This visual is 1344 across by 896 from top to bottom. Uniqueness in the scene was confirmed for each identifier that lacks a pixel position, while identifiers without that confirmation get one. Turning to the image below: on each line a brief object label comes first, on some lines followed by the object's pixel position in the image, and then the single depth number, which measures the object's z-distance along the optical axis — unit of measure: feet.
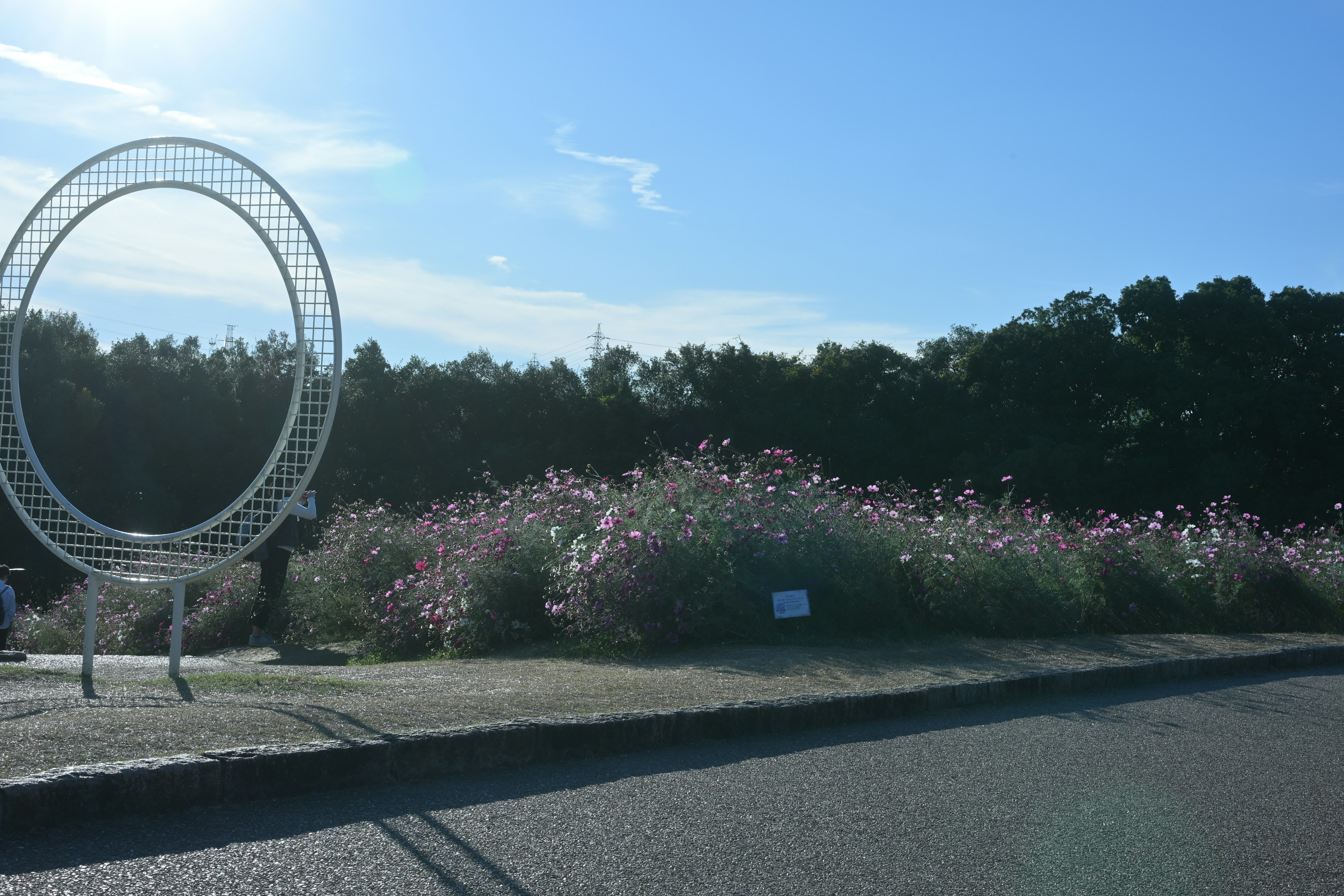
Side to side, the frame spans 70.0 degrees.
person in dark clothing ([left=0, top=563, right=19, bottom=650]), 31.32
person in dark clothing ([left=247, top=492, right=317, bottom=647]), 36.01
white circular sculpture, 19.72
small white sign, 27.71
